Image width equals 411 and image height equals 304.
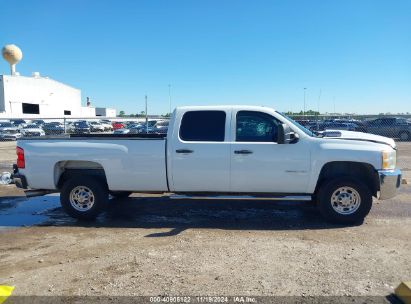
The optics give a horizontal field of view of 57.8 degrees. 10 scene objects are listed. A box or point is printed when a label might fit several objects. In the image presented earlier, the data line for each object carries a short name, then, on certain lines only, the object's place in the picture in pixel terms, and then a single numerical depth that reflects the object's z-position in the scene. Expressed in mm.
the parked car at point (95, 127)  32888
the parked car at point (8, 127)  28525
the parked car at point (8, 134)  27906
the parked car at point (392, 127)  25172
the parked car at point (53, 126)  22788
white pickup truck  6031
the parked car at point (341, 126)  21747
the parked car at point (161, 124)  18148
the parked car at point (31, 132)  24086
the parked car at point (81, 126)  32831
